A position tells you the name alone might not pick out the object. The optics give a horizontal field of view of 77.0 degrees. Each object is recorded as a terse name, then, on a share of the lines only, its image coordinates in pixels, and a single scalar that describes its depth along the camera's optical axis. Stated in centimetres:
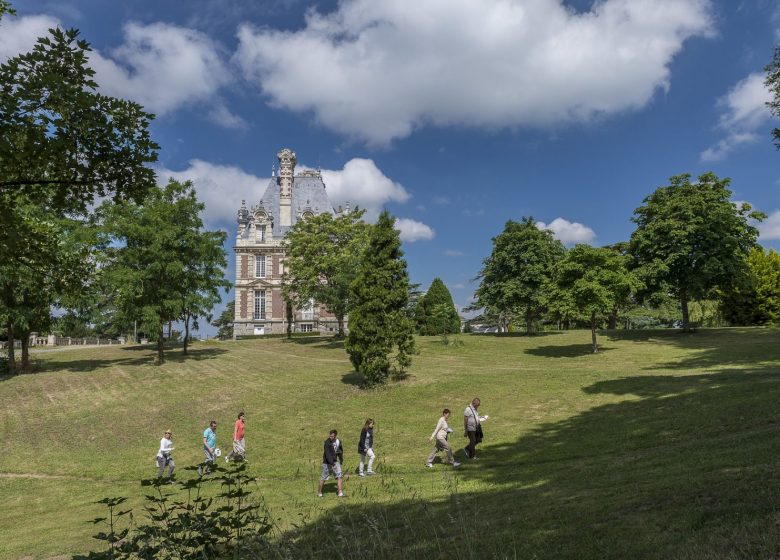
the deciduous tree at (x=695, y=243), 3712
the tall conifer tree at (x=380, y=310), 2489
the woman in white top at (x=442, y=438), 1421
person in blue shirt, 1627
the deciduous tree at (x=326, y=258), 4162
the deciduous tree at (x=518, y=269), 4634
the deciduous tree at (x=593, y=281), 3166
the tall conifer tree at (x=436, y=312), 5922
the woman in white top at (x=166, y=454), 1541
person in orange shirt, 1666
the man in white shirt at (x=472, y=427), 1457
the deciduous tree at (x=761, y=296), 5091
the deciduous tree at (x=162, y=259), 3244
